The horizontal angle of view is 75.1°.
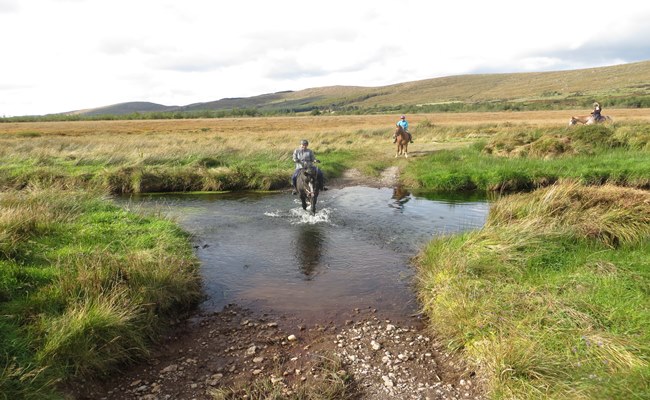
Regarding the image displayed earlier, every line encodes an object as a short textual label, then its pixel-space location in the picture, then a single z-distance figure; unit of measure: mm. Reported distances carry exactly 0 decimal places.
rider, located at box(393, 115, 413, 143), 27028
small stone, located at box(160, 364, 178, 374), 5930
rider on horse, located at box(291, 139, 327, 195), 14680
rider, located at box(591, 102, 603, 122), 28862
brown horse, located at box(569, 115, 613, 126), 28984
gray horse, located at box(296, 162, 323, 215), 14273
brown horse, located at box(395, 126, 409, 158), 26703
